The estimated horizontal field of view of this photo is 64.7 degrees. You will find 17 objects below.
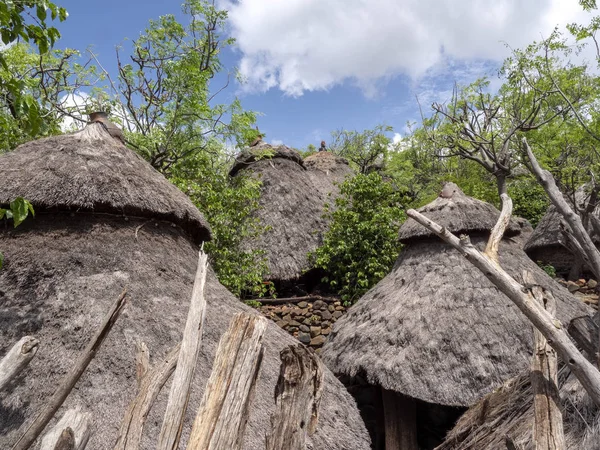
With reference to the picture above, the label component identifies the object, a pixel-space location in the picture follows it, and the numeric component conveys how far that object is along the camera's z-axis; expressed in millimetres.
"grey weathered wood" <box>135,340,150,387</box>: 2682
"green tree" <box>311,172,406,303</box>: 9742
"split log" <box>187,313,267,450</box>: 1591
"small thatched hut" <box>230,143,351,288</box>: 10531
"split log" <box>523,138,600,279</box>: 2775
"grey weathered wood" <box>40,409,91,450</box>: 1966
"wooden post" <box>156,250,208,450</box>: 1681
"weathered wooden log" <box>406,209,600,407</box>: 2328
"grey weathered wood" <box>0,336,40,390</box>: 2245
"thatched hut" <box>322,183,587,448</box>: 5746
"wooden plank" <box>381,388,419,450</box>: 6246
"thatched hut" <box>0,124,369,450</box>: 3562
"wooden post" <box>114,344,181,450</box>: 2199
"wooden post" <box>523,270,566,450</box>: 2279
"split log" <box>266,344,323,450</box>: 1747
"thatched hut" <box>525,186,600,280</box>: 12210
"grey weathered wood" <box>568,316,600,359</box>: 2688
